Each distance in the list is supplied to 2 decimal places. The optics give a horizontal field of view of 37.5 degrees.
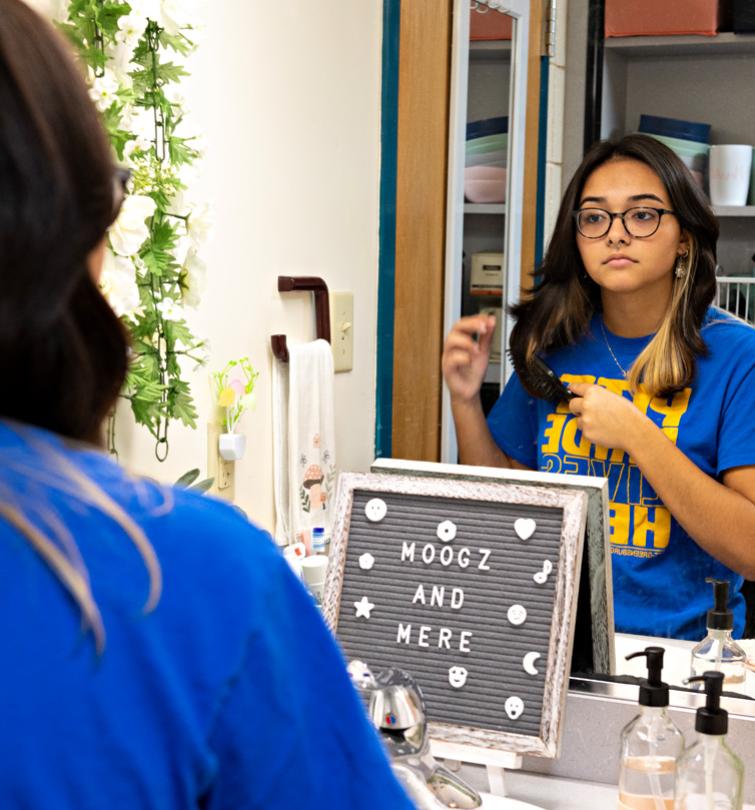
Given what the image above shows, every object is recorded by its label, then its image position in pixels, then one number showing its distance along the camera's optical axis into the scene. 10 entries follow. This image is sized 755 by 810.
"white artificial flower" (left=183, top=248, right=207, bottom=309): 1.18
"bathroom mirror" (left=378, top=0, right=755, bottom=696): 1.22
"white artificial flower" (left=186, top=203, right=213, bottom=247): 1.18
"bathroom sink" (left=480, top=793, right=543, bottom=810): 0.92
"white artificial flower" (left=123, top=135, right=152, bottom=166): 1.10
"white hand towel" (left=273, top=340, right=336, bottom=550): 1.38
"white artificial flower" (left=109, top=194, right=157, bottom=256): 1.08
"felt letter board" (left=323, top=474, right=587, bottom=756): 0.95
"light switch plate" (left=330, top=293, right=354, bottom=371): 1.47
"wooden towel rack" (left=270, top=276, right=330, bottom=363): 1.41
